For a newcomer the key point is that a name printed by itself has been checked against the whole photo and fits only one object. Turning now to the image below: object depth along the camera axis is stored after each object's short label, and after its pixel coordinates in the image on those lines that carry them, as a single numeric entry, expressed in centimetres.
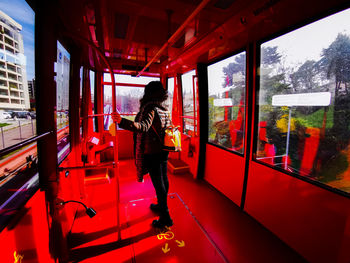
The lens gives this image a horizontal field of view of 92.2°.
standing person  192
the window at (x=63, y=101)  190
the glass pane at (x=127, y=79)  467
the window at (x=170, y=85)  502
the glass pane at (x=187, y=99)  428
